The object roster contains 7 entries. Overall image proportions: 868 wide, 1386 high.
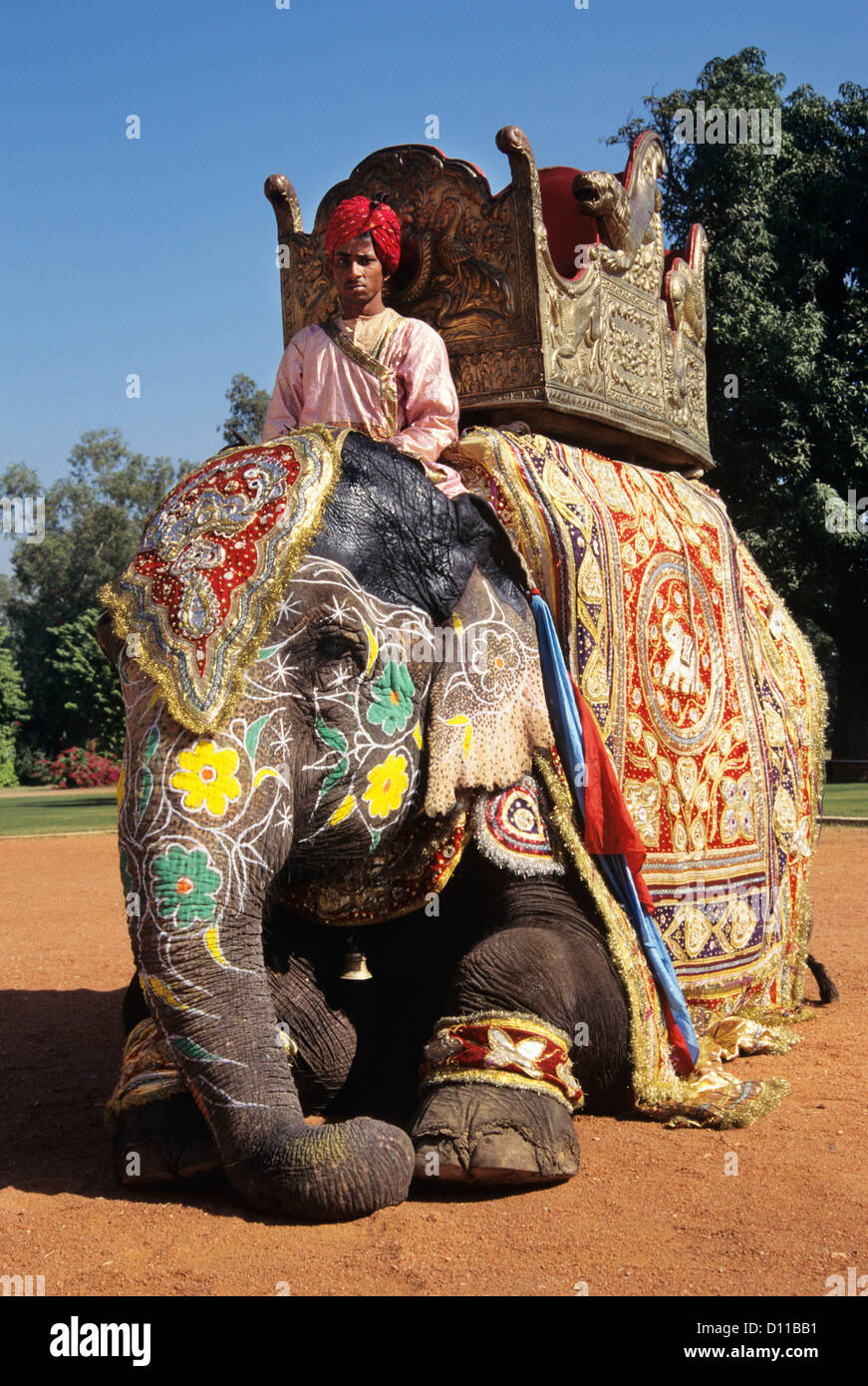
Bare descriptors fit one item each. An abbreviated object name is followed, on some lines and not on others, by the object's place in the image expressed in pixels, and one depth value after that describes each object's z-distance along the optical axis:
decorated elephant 2.97
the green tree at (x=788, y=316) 19.31
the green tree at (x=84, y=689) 32.84
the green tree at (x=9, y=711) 41.84
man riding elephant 4.27
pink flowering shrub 38.00
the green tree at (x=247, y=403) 46.84
